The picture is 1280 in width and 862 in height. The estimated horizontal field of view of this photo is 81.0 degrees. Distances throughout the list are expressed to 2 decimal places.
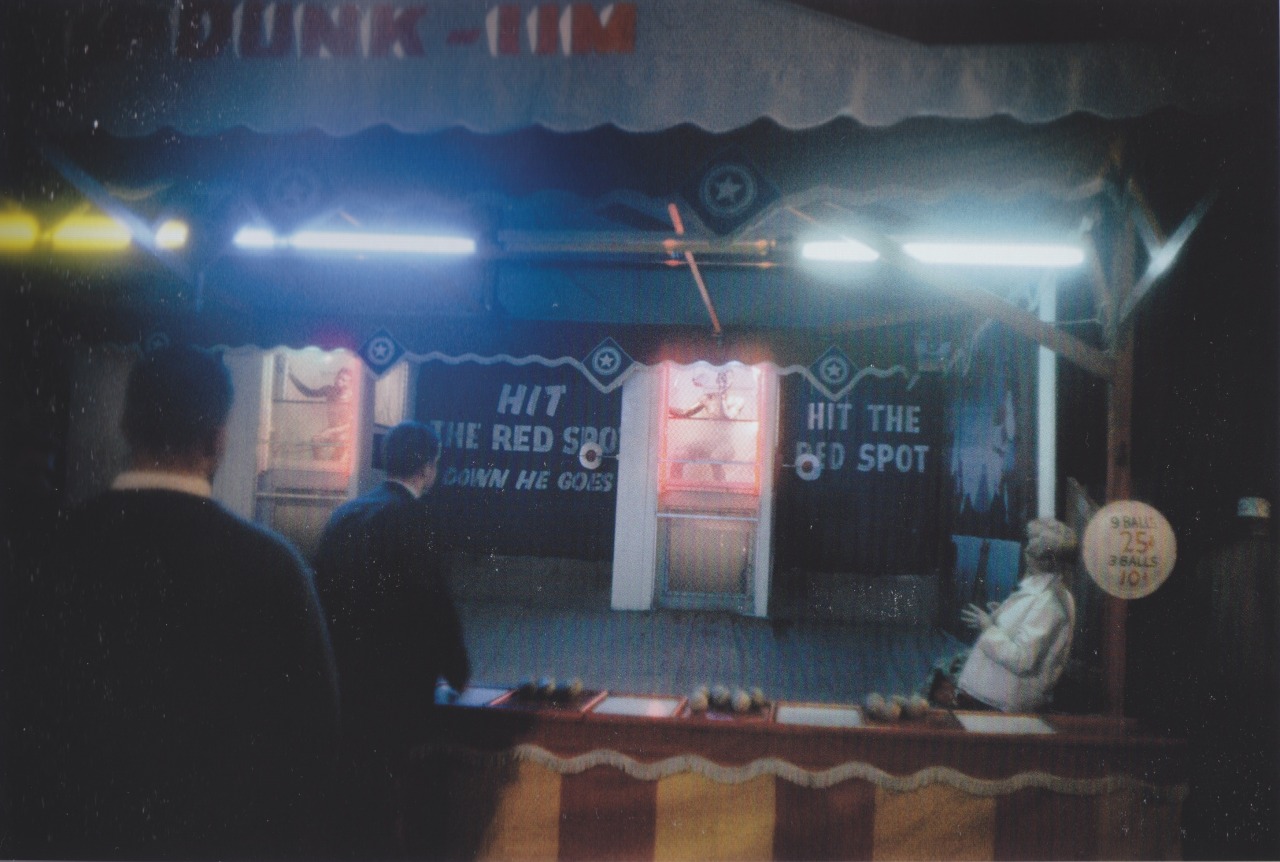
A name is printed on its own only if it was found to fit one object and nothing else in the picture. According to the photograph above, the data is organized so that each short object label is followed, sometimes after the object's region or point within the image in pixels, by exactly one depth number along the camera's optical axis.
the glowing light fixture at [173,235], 4.80
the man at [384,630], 3.22
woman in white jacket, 3.93
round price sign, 3.69
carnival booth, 3.15
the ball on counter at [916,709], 3.69
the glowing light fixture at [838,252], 5.16
